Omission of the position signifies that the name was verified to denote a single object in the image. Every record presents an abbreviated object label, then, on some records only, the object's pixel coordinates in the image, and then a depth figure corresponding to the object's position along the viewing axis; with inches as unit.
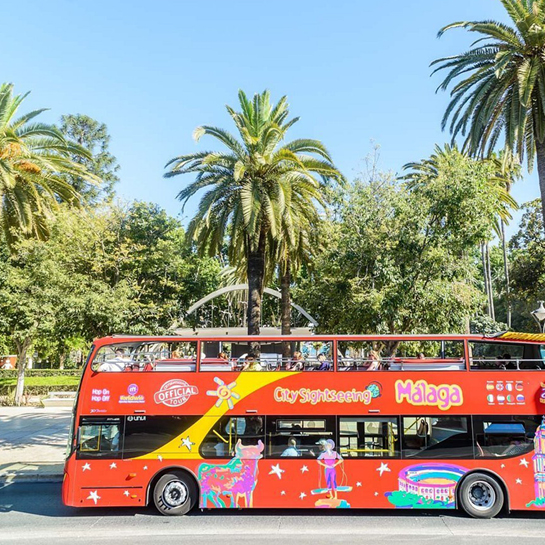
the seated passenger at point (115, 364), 422.3
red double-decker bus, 405.4
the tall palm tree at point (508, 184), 1250.6
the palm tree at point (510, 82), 668.7
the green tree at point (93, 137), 2153.1
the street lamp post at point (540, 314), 630.4
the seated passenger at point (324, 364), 424.1
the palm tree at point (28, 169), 694.5
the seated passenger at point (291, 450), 414.0
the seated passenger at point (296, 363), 425.1
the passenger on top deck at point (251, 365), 427.2
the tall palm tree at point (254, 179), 704.4
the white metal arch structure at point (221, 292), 1024.2
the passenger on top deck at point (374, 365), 420.8
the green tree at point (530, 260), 1378.0
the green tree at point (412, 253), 623.5
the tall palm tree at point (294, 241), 742.9
